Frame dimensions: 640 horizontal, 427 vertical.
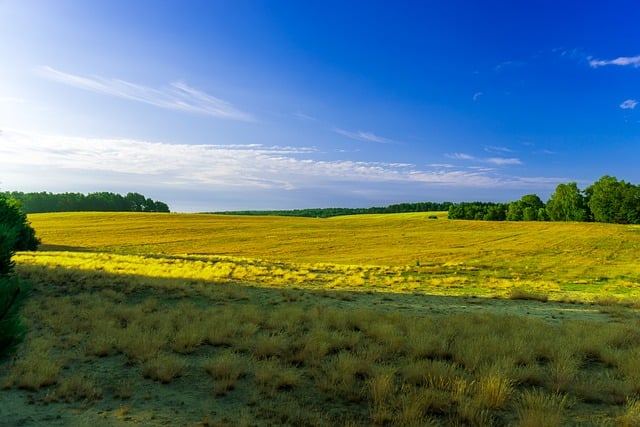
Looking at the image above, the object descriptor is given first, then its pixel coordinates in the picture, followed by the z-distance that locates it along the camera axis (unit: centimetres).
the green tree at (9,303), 444
